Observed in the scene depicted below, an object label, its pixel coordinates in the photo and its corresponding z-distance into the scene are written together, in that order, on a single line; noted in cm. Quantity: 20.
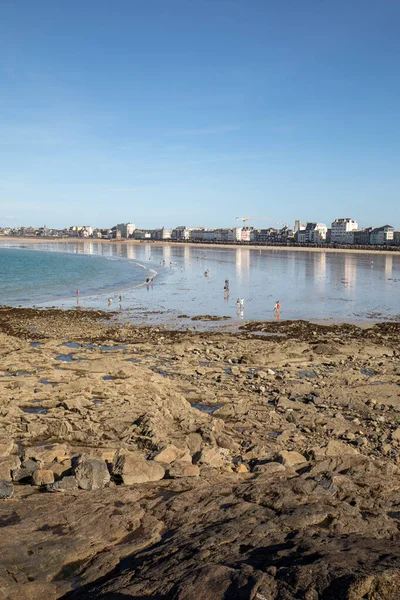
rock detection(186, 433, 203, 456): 920
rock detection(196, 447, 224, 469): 852
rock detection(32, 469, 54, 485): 776
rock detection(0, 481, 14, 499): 723
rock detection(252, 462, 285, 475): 822
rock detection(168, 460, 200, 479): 802
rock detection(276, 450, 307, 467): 851
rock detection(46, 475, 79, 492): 746
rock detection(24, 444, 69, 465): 849
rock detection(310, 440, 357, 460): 900
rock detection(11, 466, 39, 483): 797
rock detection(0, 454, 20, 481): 797
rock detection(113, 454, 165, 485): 788
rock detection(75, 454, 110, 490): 761
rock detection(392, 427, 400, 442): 1007
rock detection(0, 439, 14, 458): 873
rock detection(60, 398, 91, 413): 1146
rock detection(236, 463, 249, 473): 841
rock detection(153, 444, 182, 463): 859
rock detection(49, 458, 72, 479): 807
